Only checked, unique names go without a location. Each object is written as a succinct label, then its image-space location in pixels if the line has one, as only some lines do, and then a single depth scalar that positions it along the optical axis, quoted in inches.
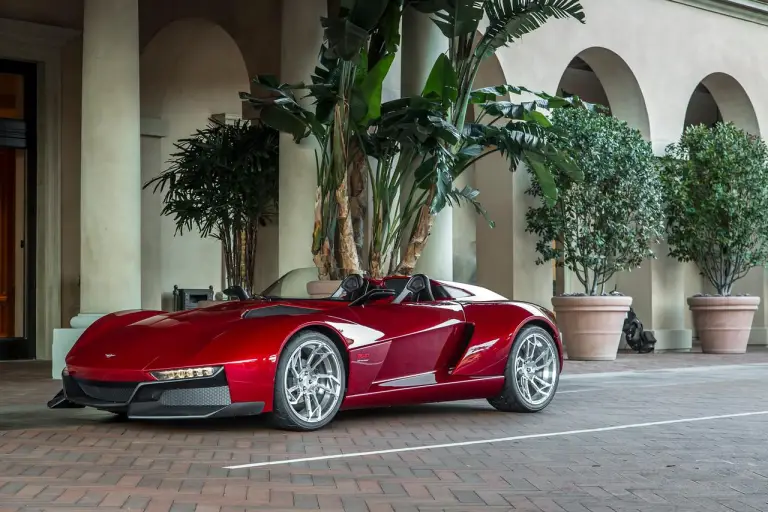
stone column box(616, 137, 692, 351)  665.6
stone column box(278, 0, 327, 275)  510.0
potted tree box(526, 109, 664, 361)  574.2
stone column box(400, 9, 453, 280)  496.7
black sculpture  646.5
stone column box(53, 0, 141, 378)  440.8
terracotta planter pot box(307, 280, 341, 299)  421.1
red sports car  261.6
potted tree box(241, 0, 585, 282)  436.5
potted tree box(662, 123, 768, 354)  637.3
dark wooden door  584.7
